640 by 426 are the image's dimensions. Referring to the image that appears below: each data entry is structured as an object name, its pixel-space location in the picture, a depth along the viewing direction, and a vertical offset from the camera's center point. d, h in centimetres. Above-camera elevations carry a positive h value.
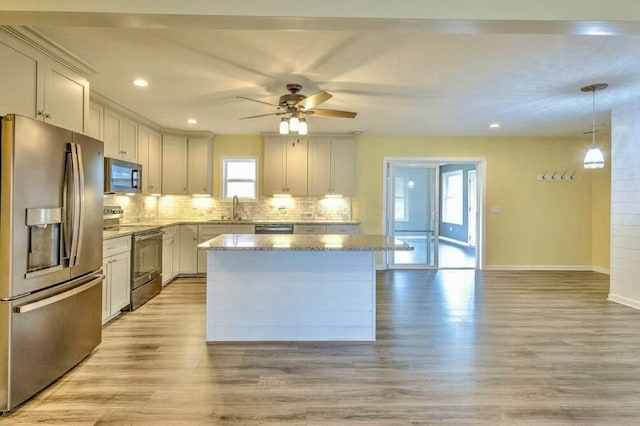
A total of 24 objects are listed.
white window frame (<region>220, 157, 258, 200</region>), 643 +60
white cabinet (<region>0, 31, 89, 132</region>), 233 +88
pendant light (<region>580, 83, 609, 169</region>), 412 +62
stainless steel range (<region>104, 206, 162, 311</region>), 411 -59
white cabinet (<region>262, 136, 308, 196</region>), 618 +78
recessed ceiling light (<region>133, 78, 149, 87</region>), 355 +126
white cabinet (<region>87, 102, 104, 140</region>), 394 +98
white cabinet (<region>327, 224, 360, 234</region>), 592 -29
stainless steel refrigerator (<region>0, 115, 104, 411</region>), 210 -28
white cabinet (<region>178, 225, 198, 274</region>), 576 -62
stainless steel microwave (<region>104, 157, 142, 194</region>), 406 +40
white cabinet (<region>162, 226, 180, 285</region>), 519 -65
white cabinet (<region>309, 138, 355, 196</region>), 619 +75
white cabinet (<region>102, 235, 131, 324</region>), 354 -69
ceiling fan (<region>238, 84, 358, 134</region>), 331 +98
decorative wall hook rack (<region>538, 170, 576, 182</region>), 657 +67
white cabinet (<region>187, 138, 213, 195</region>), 607 +72
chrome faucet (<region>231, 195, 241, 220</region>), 634 +2
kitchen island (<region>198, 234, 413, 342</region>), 318 -74
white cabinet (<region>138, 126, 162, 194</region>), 522 +77
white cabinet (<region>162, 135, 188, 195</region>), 590 +73
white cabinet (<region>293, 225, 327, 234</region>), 586 -29
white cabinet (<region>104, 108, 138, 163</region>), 429 +92
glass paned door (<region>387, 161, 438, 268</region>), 657 +5
